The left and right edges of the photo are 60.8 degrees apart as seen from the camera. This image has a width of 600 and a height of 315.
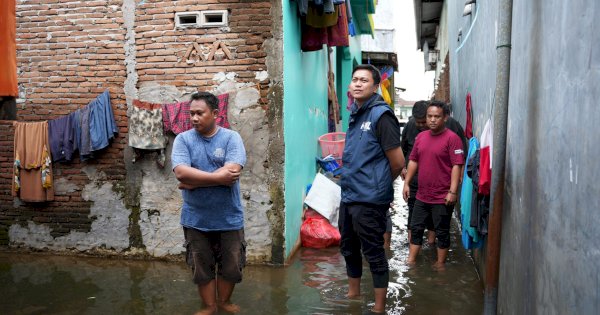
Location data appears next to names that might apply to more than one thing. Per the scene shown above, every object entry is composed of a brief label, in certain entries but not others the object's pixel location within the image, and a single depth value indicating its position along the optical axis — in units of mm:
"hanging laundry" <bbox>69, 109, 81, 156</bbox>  6215
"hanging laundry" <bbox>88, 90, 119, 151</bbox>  6105
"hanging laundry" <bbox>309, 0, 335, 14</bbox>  6324
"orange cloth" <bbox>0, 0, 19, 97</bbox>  3174
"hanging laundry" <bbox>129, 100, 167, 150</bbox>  5949
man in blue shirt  3963
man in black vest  3979
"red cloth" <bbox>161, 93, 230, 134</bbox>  5852
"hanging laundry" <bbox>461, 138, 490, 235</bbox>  4316
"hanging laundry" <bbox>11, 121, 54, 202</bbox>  6312
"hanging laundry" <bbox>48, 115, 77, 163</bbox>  6246
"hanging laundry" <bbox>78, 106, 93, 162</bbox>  6176
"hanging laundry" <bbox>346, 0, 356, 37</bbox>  11444
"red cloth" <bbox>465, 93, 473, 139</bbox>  6723
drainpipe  3559
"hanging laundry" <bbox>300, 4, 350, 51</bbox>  6852
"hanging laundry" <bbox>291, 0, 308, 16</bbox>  6184
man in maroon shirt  5379
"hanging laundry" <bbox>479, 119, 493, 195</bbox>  4043
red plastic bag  6746
